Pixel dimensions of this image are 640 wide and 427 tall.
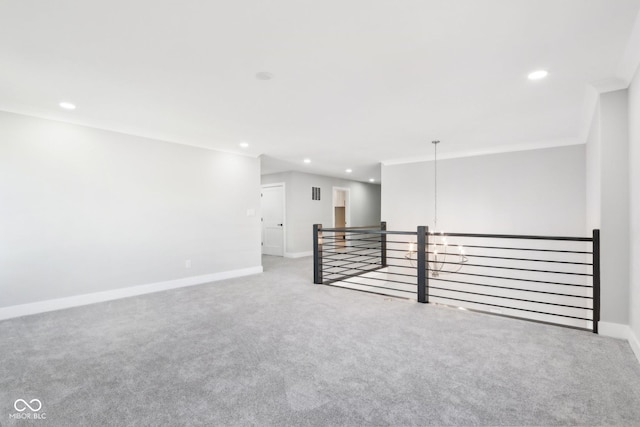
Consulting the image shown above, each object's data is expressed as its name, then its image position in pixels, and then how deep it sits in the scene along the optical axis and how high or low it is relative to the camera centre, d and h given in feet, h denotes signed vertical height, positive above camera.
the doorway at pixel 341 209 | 32.20 +0.35
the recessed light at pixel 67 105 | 10.73 +3.89
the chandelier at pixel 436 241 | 19.92 -1.97
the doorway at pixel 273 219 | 26.99 -0.63
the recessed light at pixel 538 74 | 8.60 +4.01
